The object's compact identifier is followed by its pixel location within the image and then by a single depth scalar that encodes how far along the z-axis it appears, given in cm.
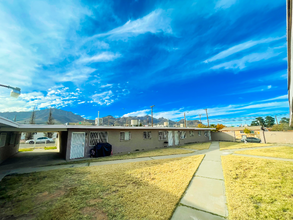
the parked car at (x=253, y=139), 2265
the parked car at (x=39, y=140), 2805
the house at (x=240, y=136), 2472
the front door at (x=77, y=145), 1048
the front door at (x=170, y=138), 1860
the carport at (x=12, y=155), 828
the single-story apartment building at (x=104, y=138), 1032
